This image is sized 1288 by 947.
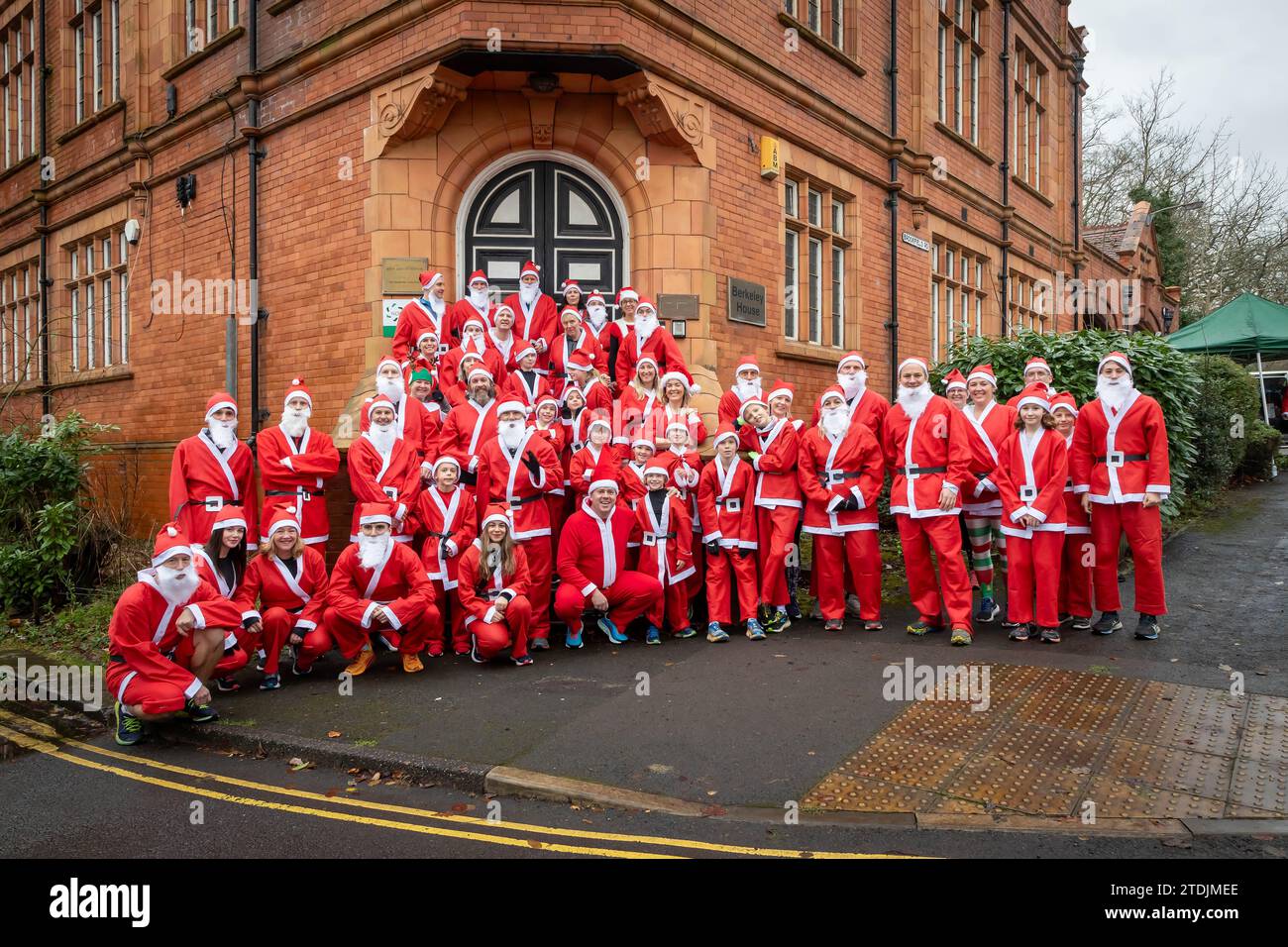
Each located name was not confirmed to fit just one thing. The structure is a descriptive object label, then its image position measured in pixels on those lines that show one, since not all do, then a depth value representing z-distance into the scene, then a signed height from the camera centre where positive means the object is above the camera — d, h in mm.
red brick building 9734 +3957
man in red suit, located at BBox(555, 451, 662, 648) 7270 -797
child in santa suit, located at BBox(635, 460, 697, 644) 7465 -666
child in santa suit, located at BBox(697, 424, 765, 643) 7500 -518
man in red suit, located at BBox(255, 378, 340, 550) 7488 +50
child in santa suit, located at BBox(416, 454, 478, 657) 7172 -449
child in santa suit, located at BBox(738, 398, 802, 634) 7520 -307
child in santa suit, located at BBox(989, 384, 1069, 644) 6945 -375
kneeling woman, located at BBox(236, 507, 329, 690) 6418 -930
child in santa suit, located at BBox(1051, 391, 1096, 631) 7270 -682
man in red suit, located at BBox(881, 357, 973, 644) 7059 -145
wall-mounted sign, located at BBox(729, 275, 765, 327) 10539 +2076
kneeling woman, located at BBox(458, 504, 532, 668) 6672 -976
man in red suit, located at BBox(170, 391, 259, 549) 7367 -6
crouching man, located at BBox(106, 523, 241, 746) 5496 -1100
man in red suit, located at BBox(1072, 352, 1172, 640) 6910 -107
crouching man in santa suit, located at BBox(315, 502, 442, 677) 6508 -1002
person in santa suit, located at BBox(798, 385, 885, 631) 7441 -288
